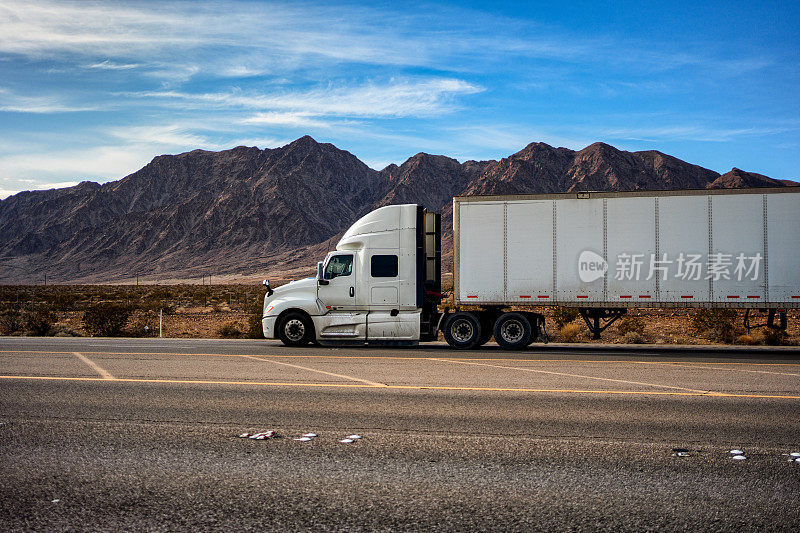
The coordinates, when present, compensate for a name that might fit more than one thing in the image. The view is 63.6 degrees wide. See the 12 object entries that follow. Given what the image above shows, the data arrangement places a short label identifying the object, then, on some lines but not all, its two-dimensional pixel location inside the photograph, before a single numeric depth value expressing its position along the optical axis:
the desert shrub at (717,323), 22.20
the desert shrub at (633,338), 21.45
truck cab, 17.11
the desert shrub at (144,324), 25.80
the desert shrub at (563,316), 25.23
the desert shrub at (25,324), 25.30
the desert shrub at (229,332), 24.95
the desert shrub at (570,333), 22.00
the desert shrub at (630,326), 23.78
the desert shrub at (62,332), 24.89
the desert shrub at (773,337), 20.38
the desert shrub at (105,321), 25.66
